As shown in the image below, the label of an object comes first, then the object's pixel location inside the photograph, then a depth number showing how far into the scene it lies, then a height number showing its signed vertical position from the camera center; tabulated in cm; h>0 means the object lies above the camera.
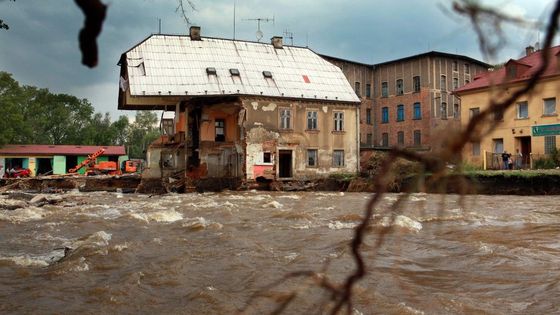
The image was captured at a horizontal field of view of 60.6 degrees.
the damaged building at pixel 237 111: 3014 +363
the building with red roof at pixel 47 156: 4547 +100
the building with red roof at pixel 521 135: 2994 +184
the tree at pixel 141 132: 8848 +669
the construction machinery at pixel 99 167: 4491 -9
